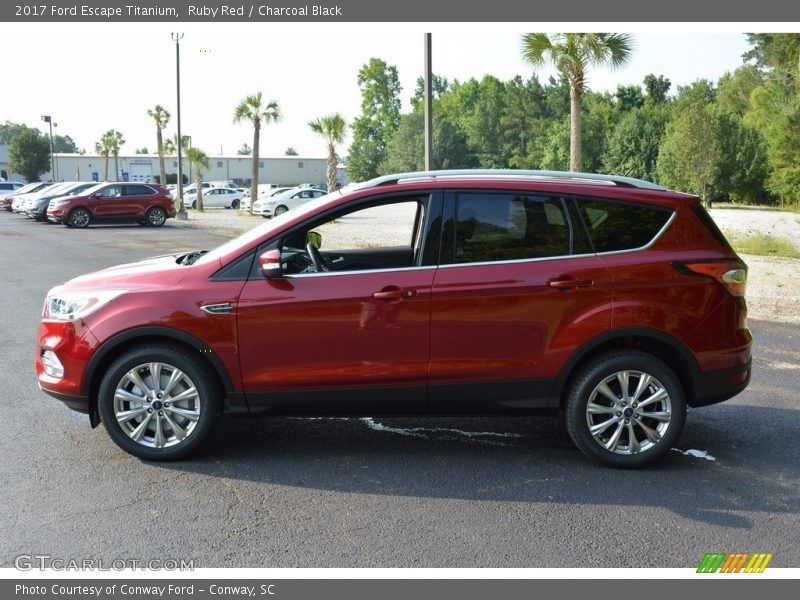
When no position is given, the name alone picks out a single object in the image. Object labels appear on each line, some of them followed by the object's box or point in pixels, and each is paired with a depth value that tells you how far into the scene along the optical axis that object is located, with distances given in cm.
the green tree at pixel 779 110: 4609
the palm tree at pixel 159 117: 6612
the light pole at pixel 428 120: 1516
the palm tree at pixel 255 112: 5038
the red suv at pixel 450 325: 513
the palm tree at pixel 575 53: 2130
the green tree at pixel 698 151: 4866
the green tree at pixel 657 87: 9906
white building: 10506
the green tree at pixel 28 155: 8288
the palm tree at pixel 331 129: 4869
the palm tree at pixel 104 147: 9726
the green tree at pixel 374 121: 10062
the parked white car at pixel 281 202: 4059
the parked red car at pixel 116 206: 3069
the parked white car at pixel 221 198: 5694
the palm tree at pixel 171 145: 8439
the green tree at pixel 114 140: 9625
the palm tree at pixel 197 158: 6075
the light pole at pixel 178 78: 3575
